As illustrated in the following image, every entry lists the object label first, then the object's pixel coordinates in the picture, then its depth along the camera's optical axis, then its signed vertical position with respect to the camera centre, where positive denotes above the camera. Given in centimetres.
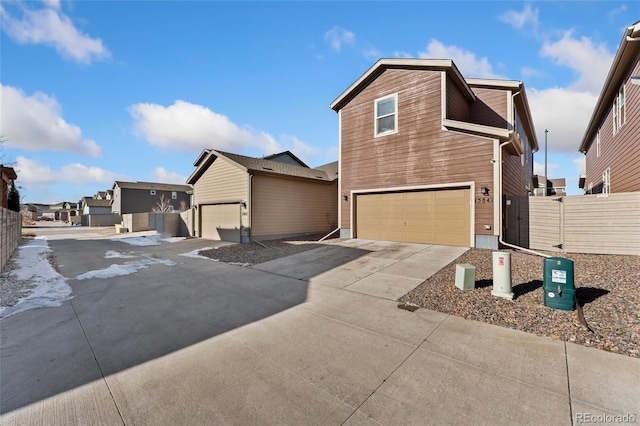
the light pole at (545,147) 2405 +542
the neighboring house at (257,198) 1421 +67
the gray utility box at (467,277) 540 -135
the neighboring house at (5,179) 1608 +209
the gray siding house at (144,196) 3697 +207
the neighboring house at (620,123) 855 +339
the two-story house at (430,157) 970 +209
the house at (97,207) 4372 +58
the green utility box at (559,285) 429 -122
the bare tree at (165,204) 3765 +87
